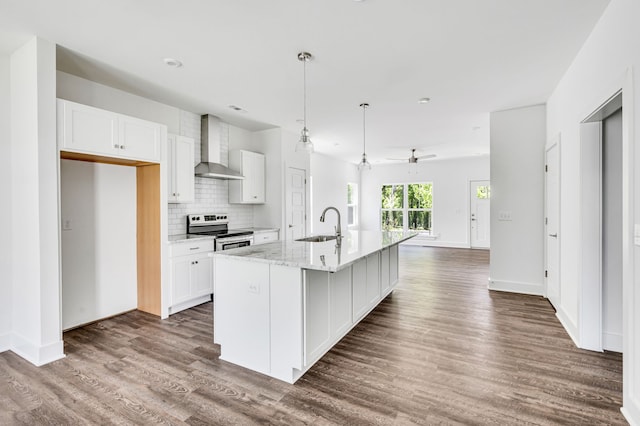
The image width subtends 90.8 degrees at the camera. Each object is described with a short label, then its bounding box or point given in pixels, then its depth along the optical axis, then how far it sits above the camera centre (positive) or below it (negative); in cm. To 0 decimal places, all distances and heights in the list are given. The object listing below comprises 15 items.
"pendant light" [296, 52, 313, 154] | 292 +75
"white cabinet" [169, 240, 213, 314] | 375 -78
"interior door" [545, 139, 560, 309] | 361 -16
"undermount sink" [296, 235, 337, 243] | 392 -35
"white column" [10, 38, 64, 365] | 260 +9
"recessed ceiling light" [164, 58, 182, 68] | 302 +145
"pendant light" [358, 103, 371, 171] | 431 +65
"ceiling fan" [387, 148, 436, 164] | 746 +132
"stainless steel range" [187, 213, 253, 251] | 431 -30
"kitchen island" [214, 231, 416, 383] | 227 -73
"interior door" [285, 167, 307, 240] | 574 +14
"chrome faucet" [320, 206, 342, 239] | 359 -25
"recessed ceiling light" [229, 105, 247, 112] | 443 +147
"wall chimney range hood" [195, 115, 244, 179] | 458 +91
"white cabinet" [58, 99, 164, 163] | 281 +78
